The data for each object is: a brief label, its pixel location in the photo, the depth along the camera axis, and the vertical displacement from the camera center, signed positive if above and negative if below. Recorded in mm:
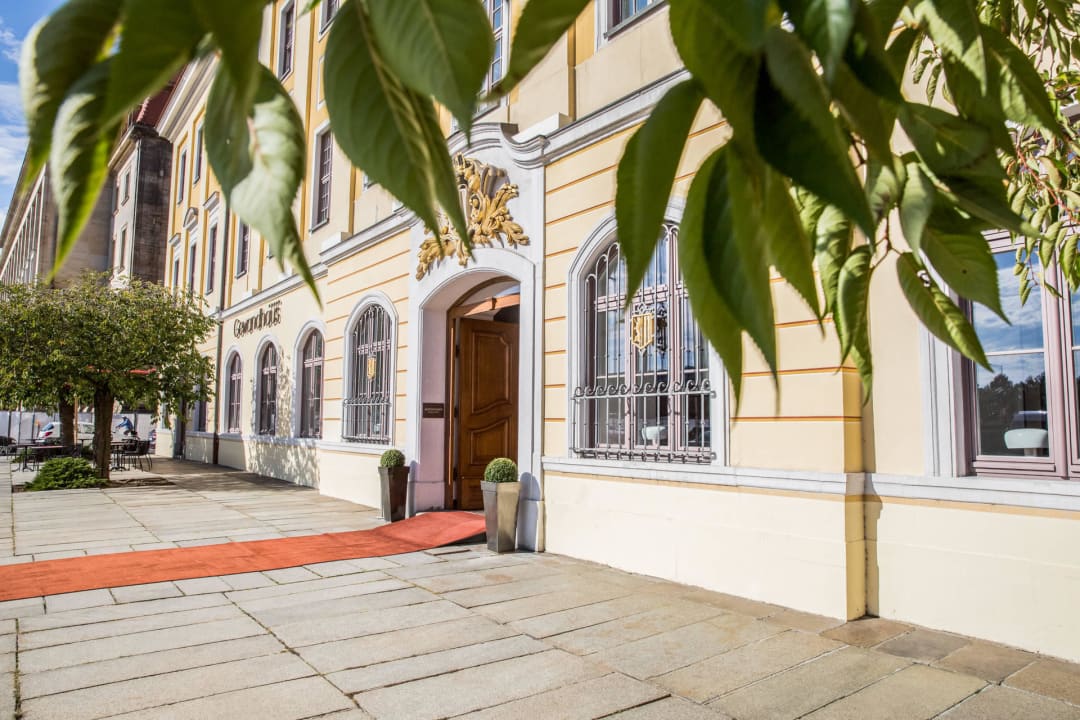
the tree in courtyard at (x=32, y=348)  13422 +1011
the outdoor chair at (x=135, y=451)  19806 -1261
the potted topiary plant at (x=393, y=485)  8898 -954
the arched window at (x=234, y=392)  18016 +301
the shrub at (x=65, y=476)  13312 -1261
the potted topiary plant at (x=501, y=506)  7059 -948
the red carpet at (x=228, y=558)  5977 -1382
